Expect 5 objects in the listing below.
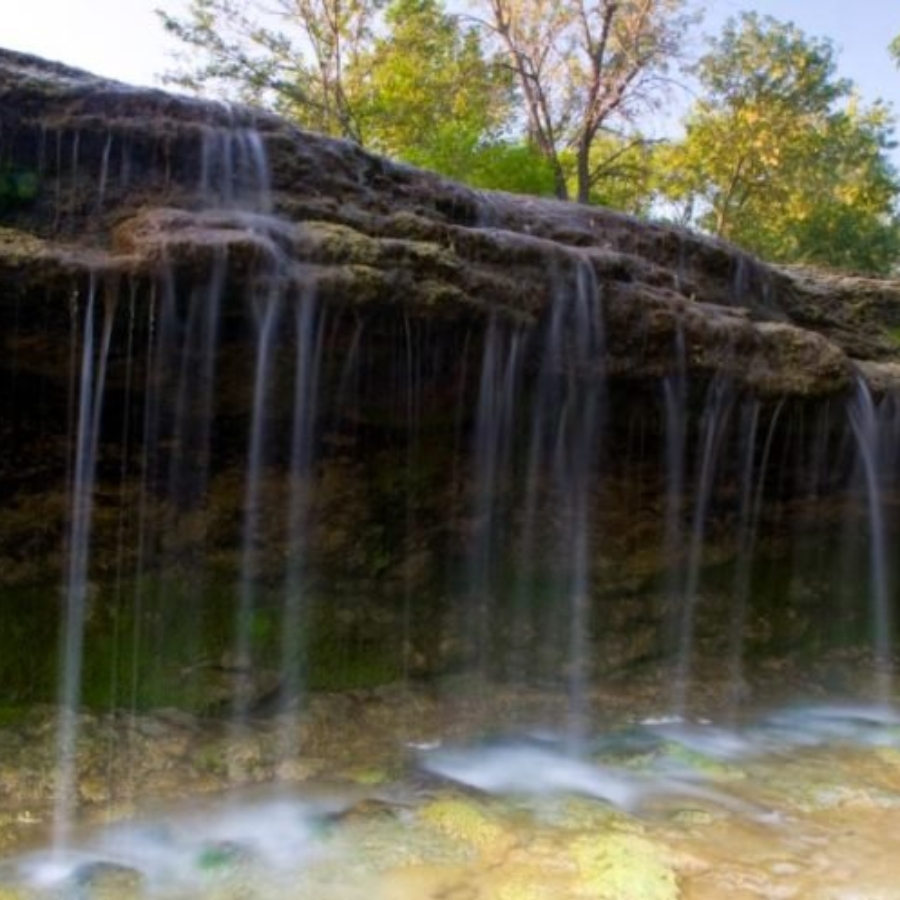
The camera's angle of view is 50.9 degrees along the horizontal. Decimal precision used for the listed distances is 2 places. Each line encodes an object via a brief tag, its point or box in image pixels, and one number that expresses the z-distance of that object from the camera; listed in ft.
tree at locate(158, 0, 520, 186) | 65.67
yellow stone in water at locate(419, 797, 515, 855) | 13.71
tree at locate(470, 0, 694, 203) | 64.13
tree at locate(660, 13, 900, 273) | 71.72
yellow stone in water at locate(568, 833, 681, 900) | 12.28
